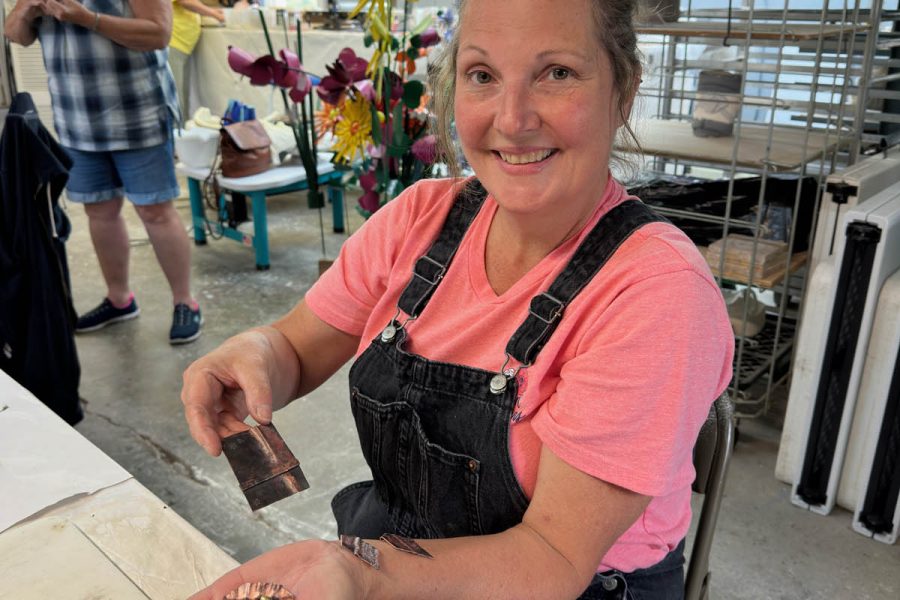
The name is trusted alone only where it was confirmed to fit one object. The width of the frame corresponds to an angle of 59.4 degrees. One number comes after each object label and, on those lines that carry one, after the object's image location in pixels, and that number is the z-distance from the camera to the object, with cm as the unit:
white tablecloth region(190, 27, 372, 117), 536
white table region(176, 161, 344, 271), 405
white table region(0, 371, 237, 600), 89
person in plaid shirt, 279
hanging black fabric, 215
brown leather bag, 403
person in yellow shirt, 582
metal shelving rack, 229
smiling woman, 89
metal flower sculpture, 296
